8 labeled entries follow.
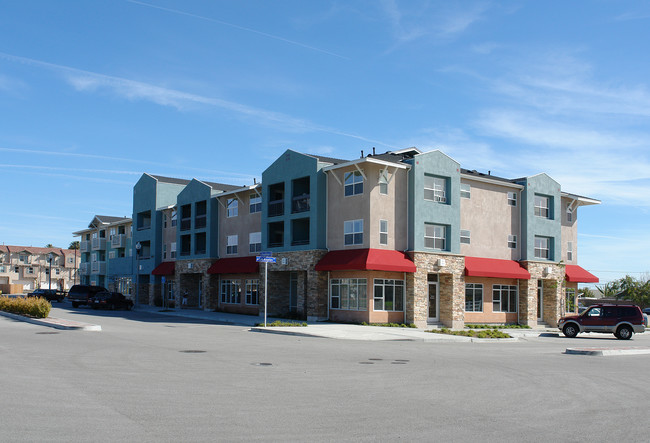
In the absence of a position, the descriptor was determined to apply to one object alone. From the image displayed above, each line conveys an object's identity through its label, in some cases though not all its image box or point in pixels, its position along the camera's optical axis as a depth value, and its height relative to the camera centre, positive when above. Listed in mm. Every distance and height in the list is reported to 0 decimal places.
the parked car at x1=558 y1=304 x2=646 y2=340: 30938 -2218
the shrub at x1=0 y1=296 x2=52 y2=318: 29172 -1802
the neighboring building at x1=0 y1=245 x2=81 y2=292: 110688 +853
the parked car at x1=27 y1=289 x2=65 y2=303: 63197 -2432
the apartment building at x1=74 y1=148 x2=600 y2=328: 34469 +2003
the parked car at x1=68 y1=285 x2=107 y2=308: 49500 -1823
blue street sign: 28811 +659
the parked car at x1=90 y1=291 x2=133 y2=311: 47562 -2242
